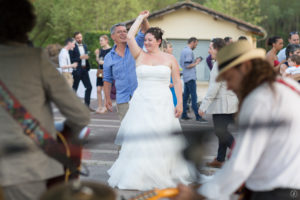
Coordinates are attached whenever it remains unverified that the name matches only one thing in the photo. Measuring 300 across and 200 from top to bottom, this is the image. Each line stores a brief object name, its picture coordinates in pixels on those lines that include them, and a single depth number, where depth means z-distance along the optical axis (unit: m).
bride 5.17
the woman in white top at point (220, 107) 6.02
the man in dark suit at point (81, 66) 11.84
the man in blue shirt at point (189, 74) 10.74
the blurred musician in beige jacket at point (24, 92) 2.20
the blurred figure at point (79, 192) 1.72
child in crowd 6.71
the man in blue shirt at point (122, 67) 6.21
